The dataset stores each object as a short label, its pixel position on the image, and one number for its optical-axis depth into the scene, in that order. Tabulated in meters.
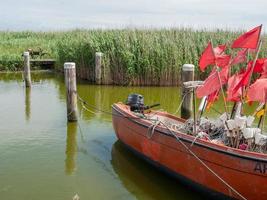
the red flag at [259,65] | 7.05
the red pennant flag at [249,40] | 6.19
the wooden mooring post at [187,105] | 9.23
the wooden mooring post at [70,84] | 10.05
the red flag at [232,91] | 6.41
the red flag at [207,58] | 6.80
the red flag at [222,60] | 6.94
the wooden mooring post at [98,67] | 15.73
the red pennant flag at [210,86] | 6.61
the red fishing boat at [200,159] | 5.52
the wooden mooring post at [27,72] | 15.68
